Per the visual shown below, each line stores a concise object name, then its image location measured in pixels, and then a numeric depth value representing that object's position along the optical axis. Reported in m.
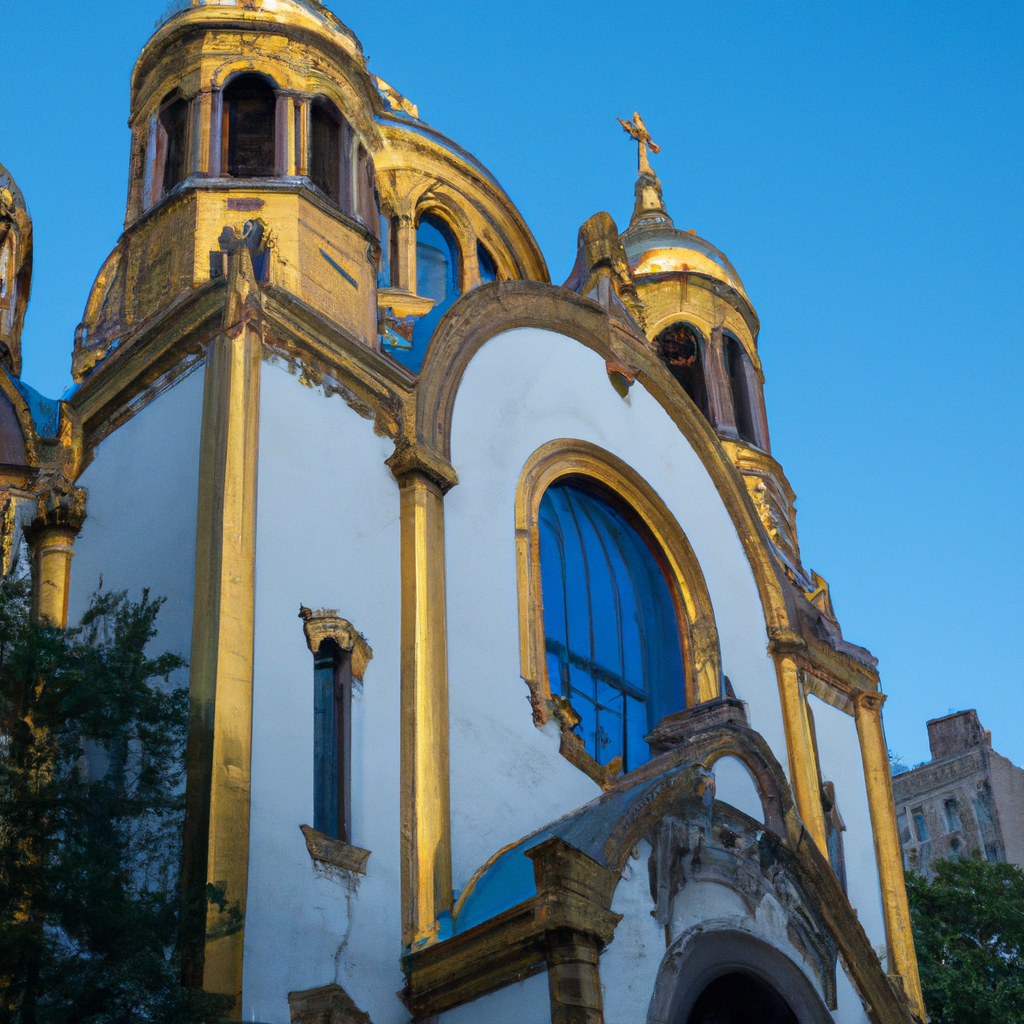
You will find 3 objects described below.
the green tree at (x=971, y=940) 24.58
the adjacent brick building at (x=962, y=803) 50.72
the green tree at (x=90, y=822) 9.77
